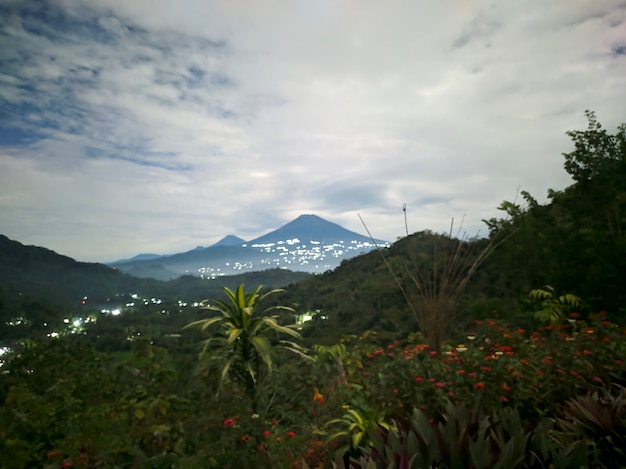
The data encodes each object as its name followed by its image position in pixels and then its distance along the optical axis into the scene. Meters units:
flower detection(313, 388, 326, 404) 2.99
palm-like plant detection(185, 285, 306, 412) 3.19
